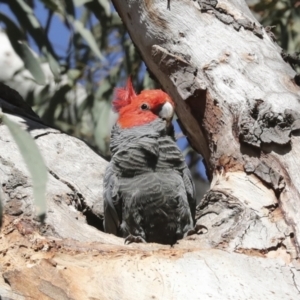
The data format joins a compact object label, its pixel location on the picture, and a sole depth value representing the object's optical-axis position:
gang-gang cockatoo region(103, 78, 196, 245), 5.61
